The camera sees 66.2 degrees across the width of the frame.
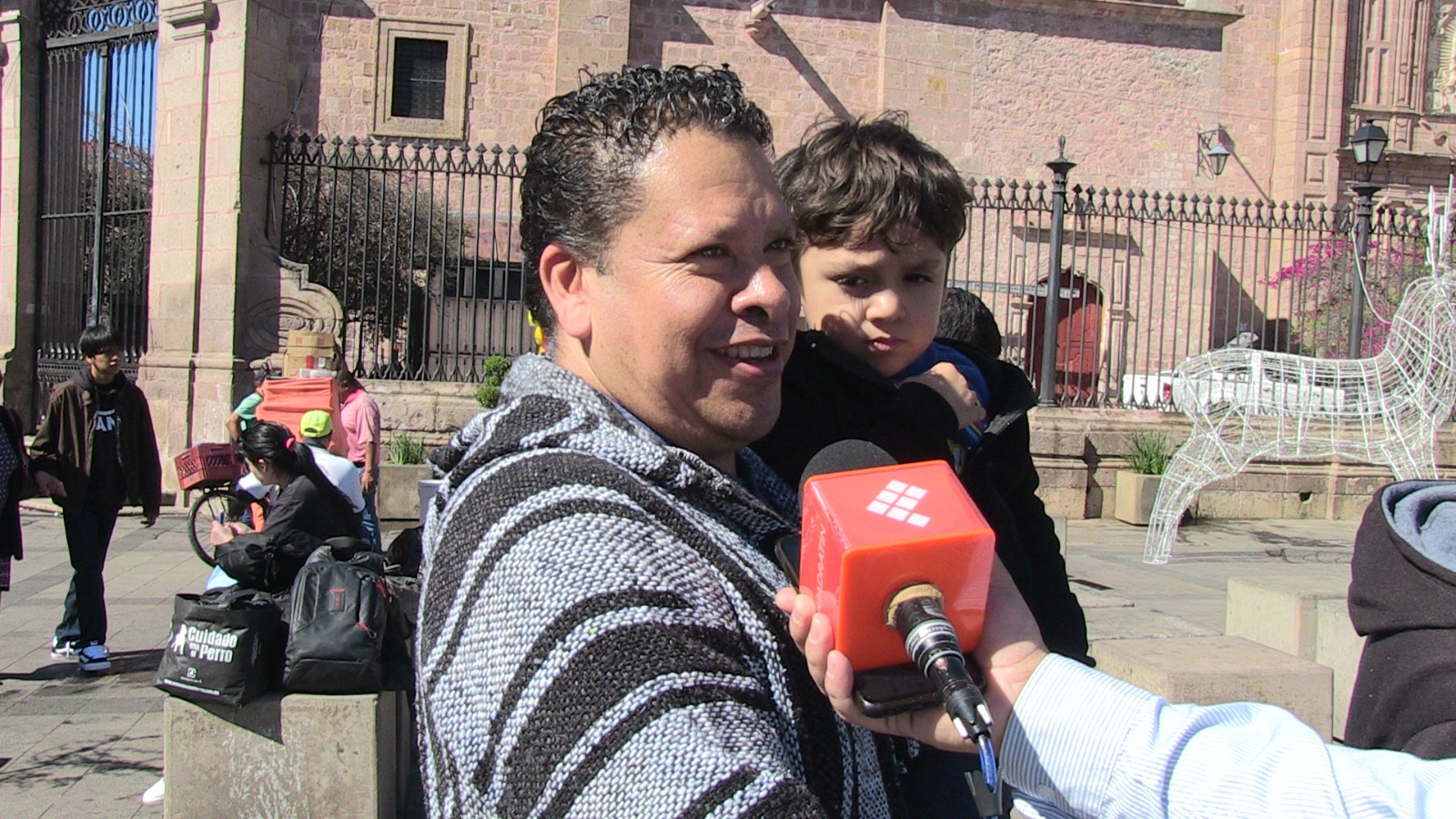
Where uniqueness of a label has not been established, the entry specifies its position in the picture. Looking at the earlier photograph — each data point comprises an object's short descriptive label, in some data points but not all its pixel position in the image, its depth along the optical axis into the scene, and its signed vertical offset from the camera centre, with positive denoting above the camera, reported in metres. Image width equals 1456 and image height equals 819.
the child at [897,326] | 1.96 +0.02
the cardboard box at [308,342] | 9.90 -0.29
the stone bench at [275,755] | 3.60 -1.44
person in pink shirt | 8.09 -0.89
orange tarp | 8.41 -0.69
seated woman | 4.77 -0.93
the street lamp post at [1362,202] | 12.85 +1.81
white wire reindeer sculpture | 8.31 -0.36
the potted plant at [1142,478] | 12.02 -1.41
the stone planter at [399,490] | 10.62 -1.69
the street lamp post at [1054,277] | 12.10 +0.72
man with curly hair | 0.93 -0.20
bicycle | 5.84 -1.14
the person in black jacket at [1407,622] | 1.55 -0.39
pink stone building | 14.34 +4.57
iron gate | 13.14 +1.42
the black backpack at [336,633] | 3.54 -1.03
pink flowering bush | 14.88 +0.97
